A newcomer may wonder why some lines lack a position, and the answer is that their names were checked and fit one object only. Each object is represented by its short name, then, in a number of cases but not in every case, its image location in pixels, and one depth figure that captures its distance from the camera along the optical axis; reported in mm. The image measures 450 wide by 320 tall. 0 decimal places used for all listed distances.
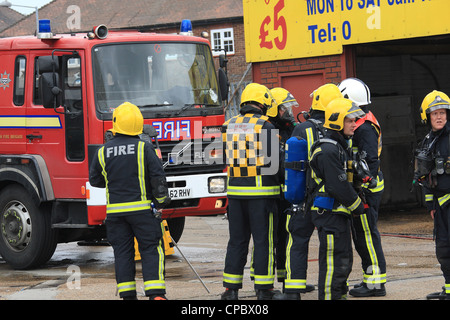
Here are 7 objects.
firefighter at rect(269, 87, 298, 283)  16766
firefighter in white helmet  15984
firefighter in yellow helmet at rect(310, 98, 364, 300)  13937
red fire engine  20297
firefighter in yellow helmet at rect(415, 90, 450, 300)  15305
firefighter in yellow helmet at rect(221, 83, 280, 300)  15750
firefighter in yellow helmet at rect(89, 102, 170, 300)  14859
